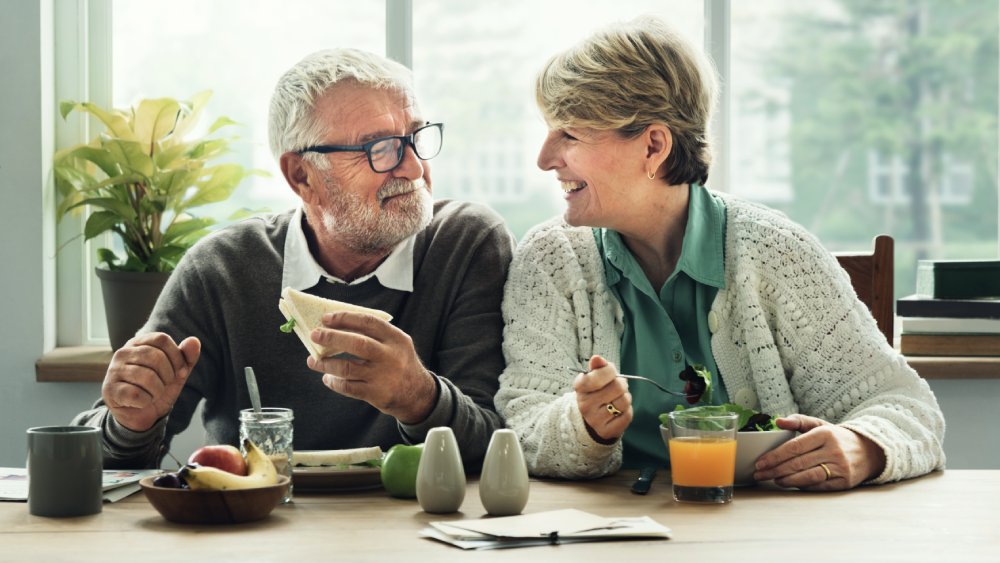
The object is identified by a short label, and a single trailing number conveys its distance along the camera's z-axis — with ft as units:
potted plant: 9.26
